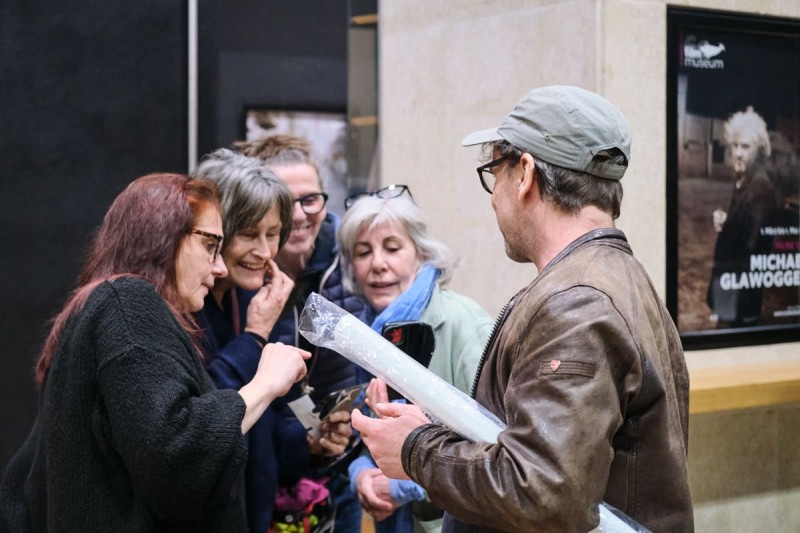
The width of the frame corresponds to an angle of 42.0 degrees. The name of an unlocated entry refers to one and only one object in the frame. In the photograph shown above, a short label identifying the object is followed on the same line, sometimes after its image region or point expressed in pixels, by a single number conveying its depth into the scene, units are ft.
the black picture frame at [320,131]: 16.22
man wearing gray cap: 5.53
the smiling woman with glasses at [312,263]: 10.71
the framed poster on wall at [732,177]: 11.64
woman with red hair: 6.79
